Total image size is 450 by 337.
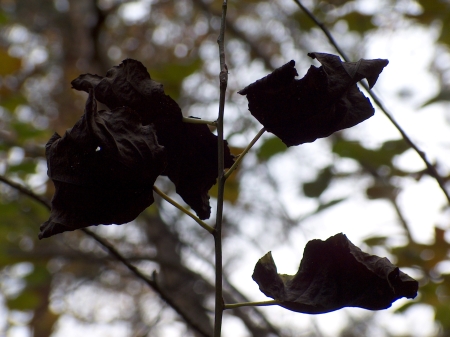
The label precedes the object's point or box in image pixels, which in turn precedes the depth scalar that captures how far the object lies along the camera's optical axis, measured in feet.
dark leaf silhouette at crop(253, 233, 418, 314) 1.84
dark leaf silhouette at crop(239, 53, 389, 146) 1.86
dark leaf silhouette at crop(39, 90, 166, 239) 1.82
